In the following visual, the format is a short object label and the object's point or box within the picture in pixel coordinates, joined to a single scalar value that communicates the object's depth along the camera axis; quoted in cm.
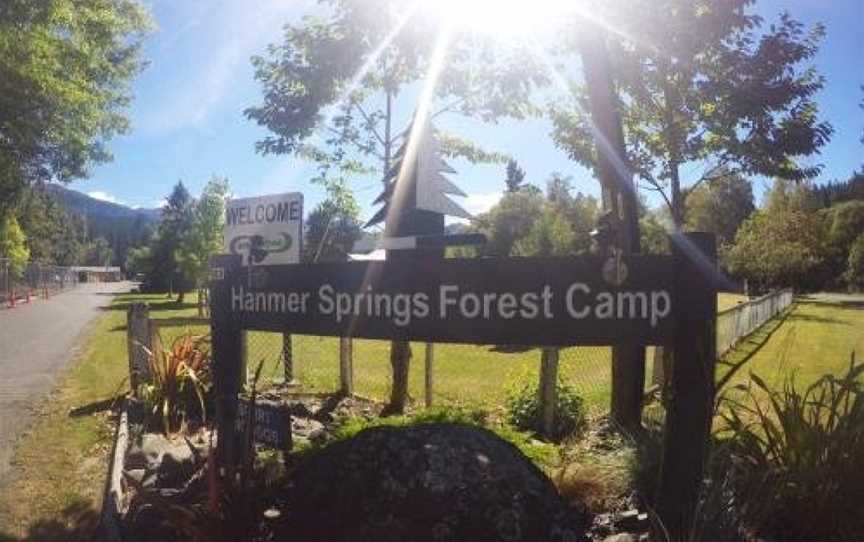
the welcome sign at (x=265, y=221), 791
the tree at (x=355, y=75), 830
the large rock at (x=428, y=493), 376
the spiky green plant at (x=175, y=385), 875
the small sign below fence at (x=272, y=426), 495
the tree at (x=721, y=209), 6681
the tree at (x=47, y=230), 5884
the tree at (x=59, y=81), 1497
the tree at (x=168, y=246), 5622
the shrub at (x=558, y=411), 845
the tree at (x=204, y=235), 3950
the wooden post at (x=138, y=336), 1070
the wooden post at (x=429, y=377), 1056
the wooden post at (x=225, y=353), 539
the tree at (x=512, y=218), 6544
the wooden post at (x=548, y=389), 817
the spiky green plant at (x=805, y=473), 394
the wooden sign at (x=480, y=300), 377
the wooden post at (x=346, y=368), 1098
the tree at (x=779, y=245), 4331
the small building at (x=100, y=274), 13768
